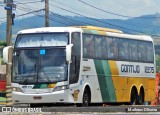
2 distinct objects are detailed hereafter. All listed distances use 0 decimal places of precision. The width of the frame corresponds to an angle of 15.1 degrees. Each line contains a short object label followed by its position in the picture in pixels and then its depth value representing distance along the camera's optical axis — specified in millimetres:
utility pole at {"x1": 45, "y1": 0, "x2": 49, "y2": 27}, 45278
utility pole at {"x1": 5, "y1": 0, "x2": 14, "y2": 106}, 37712
